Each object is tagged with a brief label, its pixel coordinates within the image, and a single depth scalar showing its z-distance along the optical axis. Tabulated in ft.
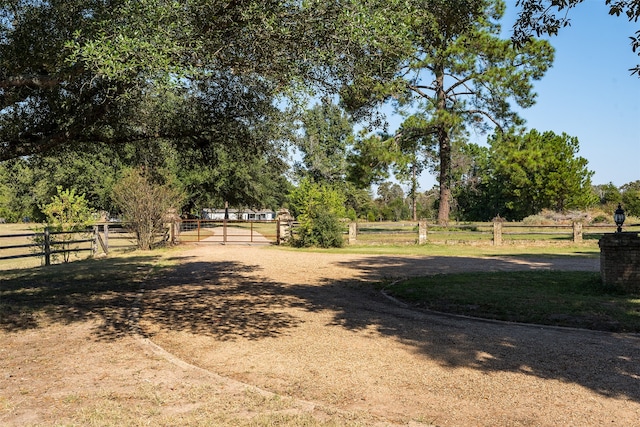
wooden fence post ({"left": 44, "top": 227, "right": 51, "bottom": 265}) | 60.90
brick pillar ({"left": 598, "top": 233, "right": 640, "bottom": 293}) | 33.71
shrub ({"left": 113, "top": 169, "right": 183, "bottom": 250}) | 77.82
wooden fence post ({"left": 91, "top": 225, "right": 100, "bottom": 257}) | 72.28
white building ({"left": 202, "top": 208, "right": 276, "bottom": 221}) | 328.08
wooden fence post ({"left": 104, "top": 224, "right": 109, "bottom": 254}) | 74.79
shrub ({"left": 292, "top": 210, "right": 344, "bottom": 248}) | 83.76
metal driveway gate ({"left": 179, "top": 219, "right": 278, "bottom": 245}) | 93.83
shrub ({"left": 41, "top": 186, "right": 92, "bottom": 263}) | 64.69
